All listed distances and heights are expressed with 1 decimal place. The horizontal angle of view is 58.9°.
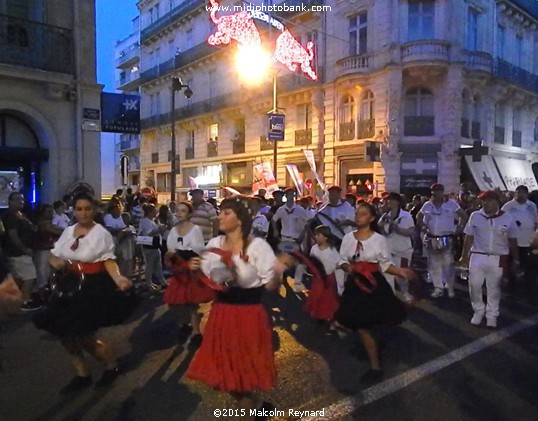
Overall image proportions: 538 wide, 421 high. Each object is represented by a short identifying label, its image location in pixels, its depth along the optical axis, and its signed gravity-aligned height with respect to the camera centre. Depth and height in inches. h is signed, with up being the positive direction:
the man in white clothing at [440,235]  328.2 -26.2
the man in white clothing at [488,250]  252.2 -28.7
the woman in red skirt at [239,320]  135.8 -35.5
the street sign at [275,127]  676.7 +101.3
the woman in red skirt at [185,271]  230.7 -36.0
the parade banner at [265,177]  594.2 +25.4
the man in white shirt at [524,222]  347.3 -18.7
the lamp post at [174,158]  808.9 +71.4
